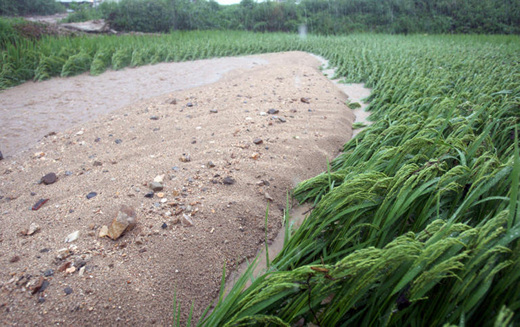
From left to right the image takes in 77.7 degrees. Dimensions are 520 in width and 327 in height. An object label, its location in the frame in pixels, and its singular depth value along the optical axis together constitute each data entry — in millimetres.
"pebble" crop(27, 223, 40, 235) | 2042
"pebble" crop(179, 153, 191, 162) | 2882
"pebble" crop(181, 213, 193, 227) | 2145
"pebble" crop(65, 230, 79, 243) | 1954
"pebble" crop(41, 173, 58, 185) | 2652
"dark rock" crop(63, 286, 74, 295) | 1634
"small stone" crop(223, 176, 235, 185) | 2584
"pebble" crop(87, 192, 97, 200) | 2359
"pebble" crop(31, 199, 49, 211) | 2294
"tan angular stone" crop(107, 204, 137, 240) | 1974
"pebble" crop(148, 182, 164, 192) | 2428
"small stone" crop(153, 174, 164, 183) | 2536
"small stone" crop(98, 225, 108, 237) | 1984
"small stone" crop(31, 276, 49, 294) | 1637
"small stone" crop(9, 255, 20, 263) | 1807
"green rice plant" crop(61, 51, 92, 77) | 5945
